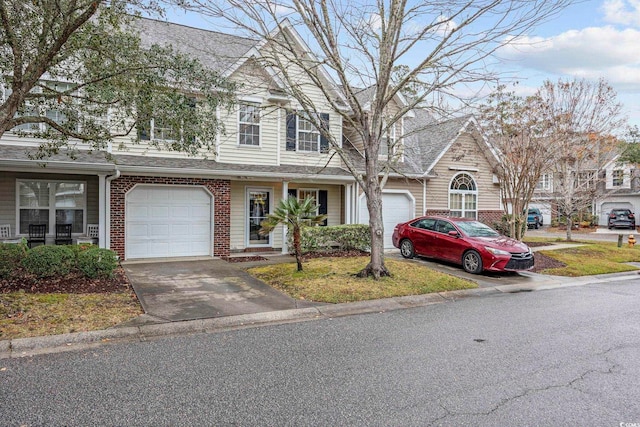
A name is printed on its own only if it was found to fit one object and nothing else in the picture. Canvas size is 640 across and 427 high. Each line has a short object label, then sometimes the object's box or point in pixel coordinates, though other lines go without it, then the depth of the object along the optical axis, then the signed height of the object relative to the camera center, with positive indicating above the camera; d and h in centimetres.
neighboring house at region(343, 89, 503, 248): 1728 +171
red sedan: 1113 -89
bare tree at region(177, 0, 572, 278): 909 +358
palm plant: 1034 -8
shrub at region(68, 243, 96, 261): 901 -80
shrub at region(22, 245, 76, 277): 858 -102
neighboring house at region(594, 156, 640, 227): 3109 +173
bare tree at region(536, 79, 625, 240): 1712 +354
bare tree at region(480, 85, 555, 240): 1498 +279
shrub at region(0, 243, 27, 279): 843 -94
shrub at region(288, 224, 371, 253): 1416 -85
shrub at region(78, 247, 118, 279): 891 -109
